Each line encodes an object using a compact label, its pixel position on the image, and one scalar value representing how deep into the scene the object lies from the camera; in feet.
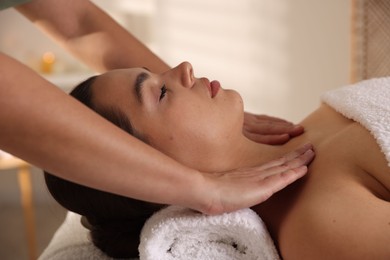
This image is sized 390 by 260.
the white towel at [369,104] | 3.47
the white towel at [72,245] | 3.97
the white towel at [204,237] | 3.31
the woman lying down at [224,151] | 3.22
